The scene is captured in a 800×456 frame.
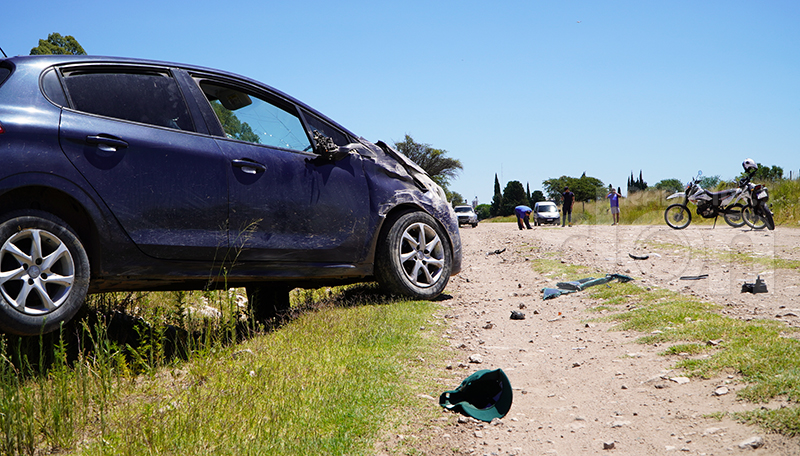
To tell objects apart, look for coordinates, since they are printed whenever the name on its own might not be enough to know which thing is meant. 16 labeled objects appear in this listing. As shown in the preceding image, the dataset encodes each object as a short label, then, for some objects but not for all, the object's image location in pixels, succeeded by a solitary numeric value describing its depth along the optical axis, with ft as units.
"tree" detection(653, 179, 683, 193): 347.56
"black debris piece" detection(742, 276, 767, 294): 18.02
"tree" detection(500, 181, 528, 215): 295.48
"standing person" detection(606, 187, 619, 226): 74.85
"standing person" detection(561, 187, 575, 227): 82.48
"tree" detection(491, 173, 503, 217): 317.18
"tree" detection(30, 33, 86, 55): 104.97
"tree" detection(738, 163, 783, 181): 70.74
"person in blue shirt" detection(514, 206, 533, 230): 73.20
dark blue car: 9.87
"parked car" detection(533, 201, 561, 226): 107.65
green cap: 9.80
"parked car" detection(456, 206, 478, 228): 123.24
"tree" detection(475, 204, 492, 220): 383.86
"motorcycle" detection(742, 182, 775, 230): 47.19
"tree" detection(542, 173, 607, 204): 336.29
